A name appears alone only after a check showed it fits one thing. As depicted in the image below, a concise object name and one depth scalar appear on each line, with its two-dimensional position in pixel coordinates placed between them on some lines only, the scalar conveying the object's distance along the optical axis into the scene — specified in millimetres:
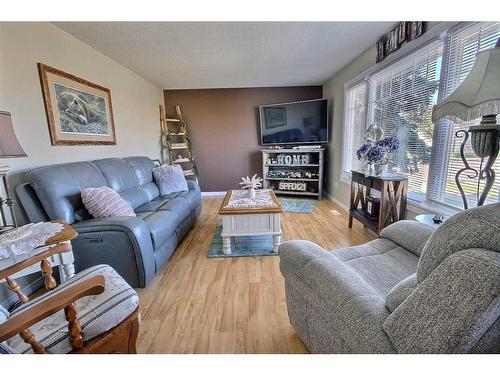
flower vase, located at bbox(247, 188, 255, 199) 2702
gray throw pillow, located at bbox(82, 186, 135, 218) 1867
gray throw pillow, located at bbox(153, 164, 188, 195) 3174
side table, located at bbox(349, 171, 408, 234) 2256
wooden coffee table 2318
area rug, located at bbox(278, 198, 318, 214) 3811
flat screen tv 4477
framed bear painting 2131
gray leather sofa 1647
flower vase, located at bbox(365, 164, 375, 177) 2556
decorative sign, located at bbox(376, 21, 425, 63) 2072
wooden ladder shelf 4586
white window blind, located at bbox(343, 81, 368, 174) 3347
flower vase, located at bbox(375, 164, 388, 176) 2480
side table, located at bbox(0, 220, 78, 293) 1156
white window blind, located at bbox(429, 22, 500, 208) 1566
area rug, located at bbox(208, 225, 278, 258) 2326
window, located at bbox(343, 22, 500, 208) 1713
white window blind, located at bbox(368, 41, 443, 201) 2076
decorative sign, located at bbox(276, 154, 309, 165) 4703
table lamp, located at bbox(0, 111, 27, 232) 1230
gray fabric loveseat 519
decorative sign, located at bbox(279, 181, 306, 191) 4711
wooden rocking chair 762
